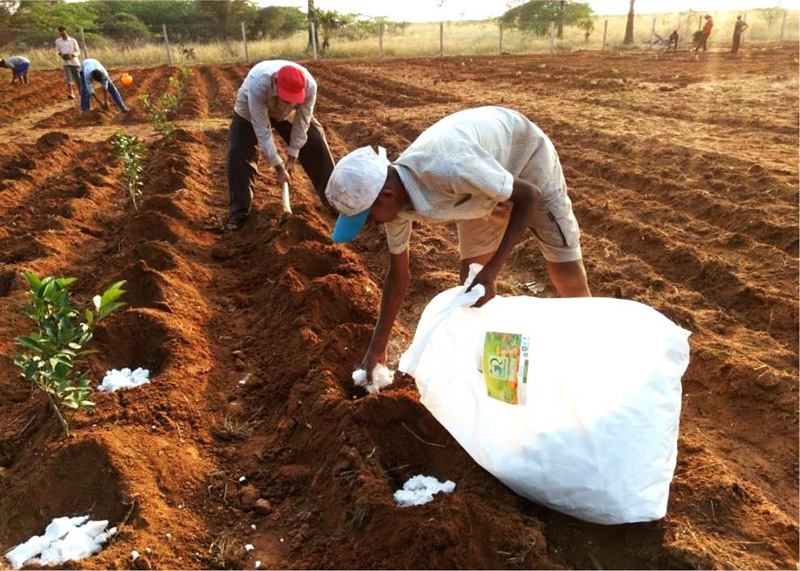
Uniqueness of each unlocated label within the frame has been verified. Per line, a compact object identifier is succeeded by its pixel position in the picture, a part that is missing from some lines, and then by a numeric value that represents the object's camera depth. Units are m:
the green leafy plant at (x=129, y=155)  5.66
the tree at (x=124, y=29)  30.21
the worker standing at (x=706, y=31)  21.88
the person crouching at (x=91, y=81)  11.96
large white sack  1.92
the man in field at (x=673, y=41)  23.33
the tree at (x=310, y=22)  24.67
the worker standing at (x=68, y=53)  13.70
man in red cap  4.75
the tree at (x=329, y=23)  26.34
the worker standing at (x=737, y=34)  22.08
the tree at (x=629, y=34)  29.05
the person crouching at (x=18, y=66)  16.95
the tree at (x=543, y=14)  31.45
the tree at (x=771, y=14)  31.79
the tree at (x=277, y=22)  31.73
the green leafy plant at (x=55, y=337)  2.51
